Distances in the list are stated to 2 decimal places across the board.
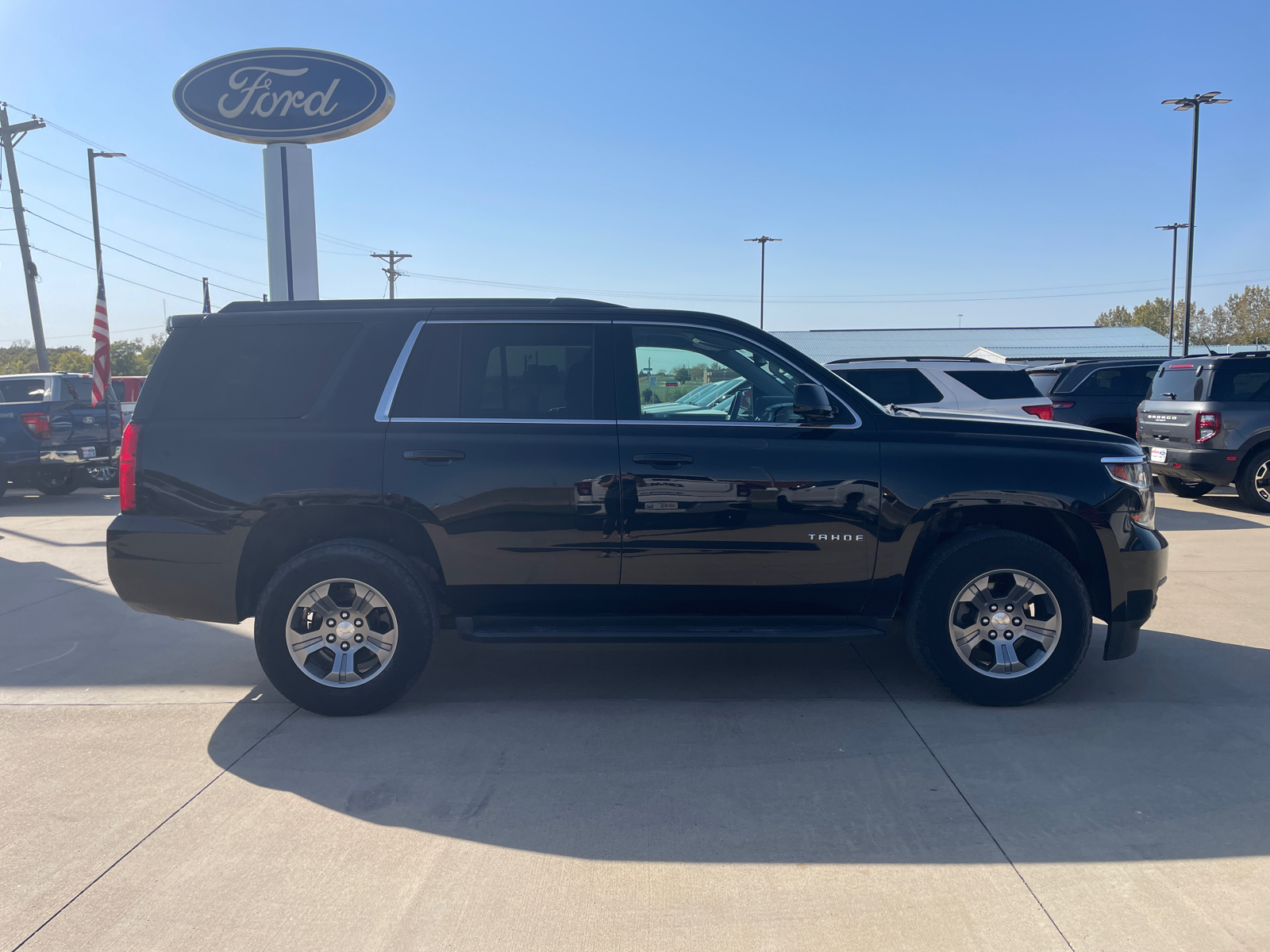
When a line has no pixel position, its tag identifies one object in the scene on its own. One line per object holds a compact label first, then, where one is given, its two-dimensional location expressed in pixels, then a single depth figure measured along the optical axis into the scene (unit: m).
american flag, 13.36
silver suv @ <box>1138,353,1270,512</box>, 10.65
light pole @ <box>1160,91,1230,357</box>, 26.33
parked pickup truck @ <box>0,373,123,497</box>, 12.87
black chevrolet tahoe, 4.49
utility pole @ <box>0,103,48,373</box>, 26.22
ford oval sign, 11.66
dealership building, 54.56
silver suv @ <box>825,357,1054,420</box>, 10.86
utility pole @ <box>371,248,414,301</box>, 59.31
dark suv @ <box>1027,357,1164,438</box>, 14.40
